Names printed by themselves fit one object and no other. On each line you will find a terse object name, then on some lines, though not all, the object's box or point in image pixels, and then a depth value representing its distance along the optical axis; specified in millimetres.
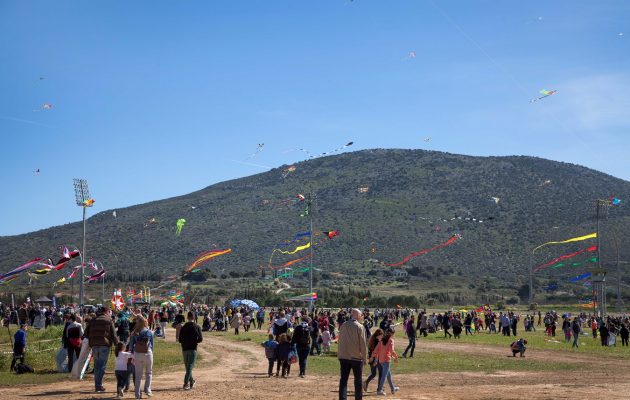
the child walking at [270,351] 18062
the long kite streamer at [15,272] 29344
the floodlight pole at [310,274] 46500
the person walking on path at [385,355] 14422
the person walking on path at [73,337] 16341
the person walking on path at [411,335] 23797
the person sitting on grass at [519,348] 25453
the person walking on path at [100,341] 14031
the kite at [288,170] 148800
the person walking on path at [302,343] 17969
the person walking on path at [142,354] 13368
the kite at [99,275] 44338
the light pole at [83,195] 49562
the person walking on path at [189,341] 14430
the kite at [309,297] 46812
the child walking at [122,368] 13461
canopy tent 54000
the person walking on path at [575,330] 31188
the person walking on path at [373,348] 14758
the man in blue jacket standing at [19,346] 17344
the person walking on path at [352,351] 11750
